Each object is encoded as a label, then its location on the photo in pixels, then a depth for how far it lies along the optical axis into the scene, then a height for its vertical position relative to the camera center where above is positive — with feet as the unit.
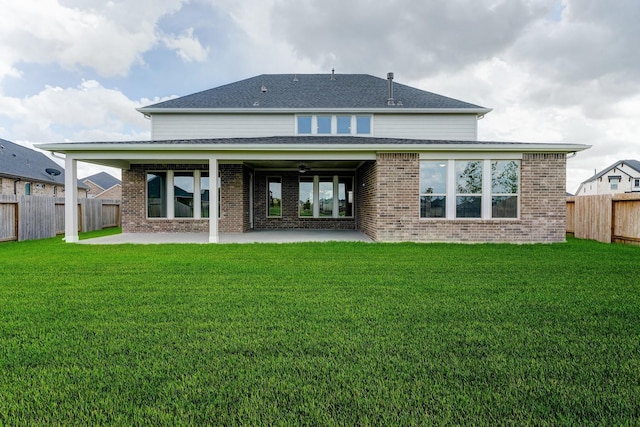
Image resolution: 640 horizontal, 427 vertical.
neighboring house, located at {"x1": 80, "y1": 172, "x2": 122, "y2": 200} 149.18 +9.25
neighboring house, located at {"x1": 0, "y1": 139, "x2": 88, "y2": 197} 78.28 +8.78
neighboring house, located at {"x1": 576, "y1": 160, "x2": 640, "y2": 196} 140.15 +12.87
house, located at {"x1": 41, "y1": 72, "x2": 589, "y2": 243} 34.99 +4.79
